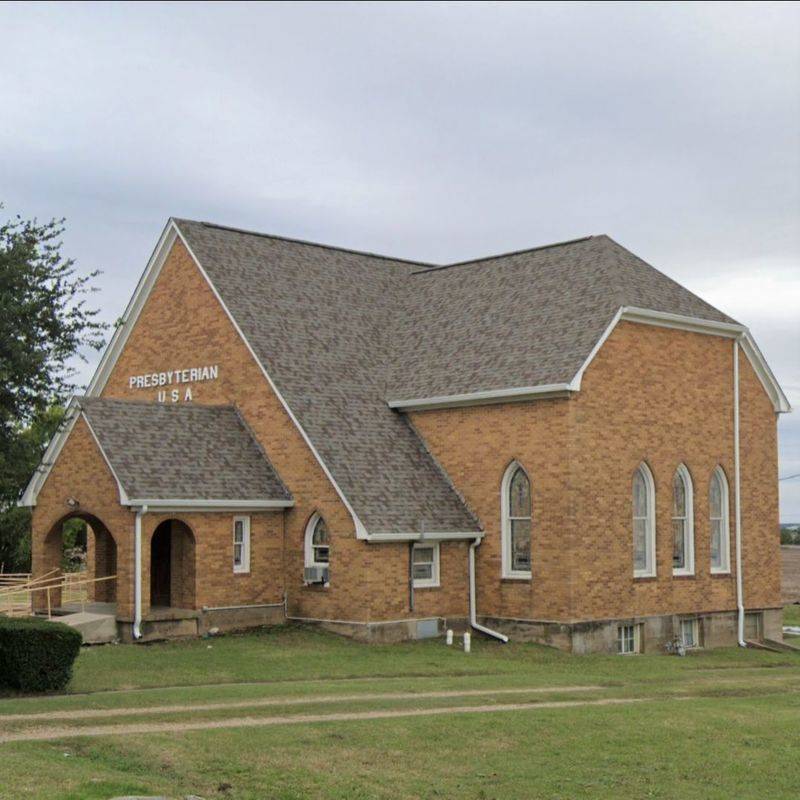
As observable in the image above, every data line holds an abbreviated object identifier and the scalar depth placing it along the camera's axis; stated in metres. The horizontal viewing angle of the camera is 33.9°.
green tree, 23.19
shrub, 21.36
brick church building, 30.84
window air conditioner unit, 31.55
